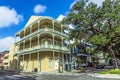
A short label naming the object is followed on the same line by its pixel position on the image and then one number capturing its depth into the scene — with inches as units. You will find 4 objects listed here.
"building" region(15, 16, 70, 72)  602.0
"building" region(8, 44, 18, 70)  844.1
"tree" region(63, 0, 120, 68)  397.6
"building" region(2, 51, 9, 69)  1007.1
